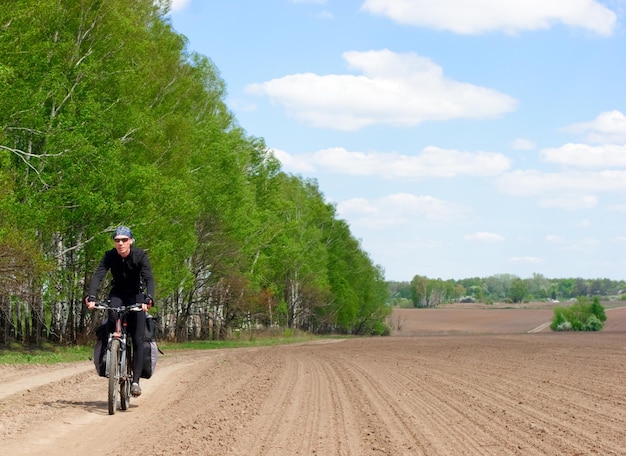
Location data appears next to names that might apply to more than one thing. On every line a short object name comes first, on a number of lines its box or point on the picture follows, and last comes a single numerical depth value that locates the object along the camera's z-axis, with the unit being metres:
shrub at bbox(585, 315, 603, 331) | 93.75
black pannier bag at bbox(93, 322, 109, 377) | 10.02
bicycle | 9.62
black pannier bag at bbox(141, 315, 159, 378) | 10.36
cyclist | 9.94
